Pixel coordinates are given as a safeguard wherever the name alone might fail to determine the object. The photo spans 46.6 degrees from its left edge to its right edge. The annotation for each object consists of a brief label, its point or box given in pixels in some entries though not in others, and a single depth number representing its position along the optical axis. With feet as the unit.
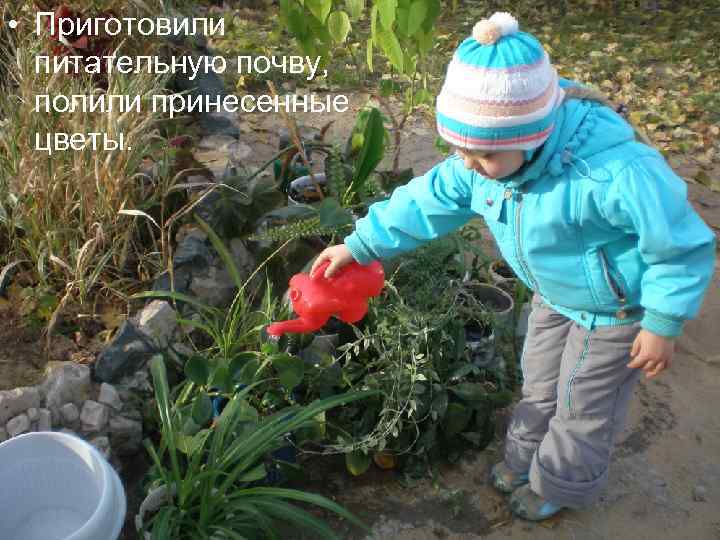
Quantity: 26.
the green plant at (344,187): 8.09
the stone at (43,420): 6.93
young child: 5.35
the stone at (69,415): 7.09
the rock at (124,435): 7.30
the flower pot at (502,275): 9.50
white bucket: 5.95
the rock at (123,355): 7.57
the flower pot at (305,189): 10.28
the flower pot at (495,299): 8.82
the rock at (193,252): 8.91
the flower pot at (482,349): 8.33
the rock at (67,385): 7.07
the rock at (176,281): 8.66
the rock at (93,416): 7.09
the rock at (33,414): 6.88
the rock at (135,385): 7.57
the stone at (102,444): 7.05
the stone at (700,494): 7.84
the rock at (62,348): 7.95
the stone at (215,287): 8.87
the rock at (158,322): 7.91
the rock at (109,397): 7.33
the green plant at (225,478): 6.46
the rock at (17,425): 6.72
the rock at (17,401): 6.75
